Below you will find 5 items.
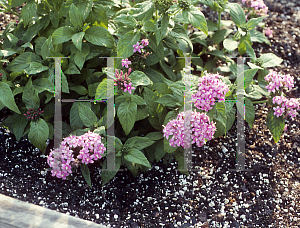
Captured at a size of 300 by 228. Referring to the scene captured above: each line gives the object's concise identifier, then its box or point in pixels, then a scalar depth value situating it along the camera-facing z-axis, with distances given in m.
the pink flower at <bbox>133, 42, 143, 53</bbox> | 2.03
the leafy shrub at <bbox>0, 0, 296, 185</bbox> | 1.98
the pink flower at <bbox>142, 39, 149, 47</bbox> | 2.04
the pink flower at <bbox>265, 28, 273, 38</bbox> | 3.21
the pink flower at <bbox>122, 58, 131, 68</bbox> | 2.01
